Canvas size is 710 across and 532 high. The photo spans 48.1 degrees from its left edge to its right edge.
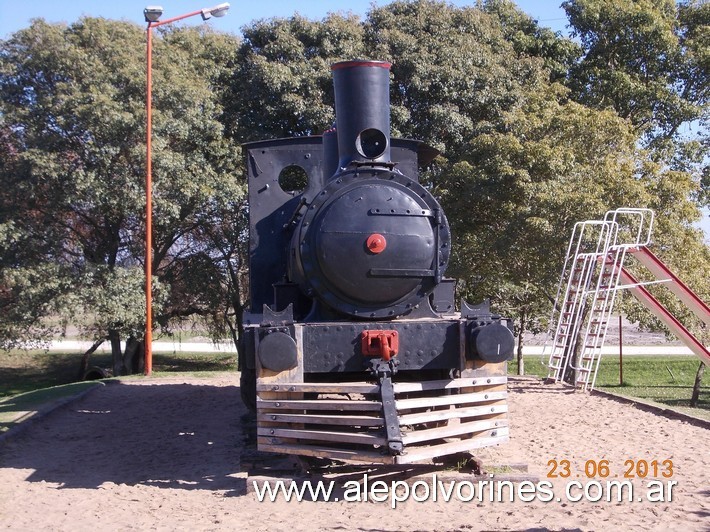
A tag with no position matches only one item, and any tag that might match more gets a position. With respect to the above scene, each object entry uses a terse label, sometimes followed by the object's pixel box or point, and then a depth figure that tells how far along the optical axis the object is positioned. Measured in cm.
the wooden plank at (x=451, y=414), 606
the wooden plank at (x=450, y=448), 588
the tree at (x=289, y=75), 1819
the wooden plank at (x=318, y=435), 595
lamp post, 1617
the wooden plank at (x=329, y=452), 582
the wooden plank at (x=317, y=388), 616
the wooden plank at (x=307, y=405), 615
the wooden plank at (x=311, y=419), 609
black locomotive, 617
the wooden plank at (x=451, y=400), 614
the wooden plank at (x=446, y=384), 630
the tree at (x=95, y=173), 1681
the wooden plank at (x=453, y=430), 599
